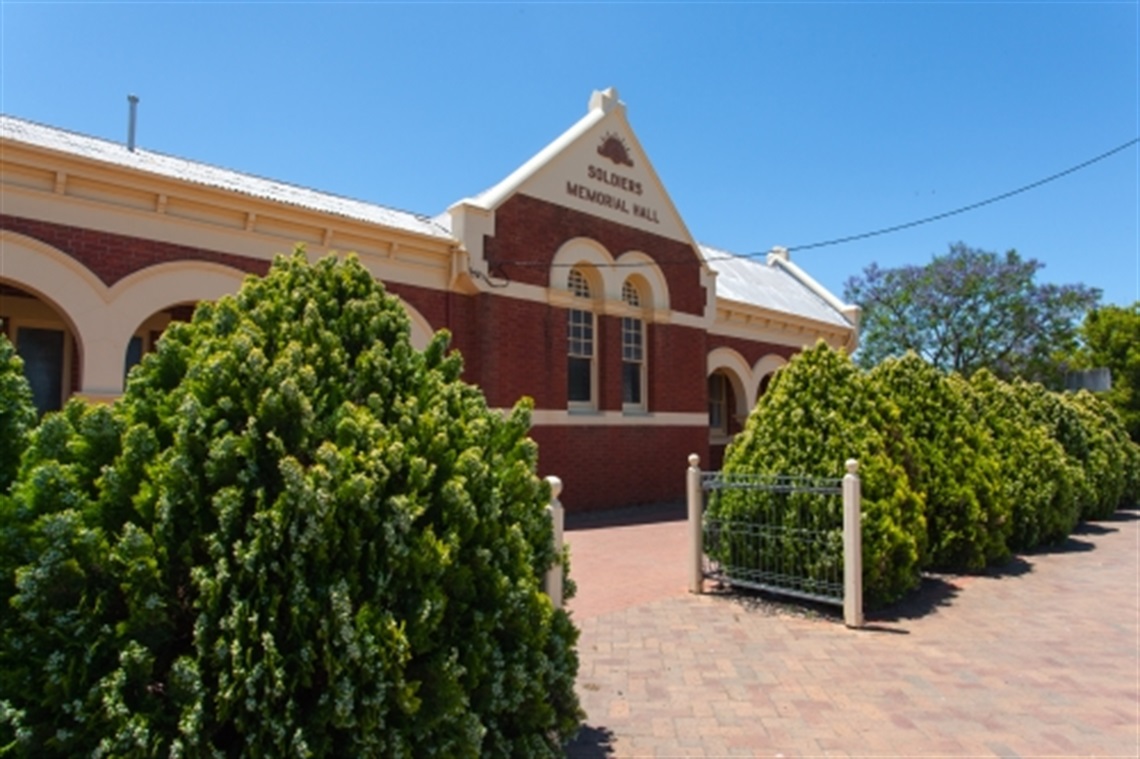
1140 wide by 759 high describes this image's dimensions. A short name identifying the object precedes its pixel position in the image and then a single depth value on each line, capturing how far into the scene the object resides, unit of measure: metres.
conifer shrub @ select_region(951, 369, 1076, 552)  10.08
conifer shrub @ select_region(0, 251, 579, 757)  2.29
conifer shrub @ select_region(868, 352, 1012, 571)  8.37
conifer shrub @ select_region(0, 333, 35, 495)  2.82
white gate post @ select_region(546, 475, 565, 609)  3.57
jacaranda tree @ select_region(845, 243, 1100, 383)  28.75
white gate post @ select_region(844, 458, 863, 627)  6.35
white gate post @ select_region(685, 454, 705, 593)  7.70
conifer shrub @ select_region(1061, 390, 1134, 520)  13.66
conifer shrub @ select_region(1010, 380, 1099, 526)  12.80
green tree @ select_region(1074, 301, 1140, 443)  26.80
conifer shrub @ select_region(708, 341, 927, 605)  6.76
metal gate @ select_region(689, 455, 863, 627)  6.43
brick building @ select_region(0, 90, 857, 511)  8.69
